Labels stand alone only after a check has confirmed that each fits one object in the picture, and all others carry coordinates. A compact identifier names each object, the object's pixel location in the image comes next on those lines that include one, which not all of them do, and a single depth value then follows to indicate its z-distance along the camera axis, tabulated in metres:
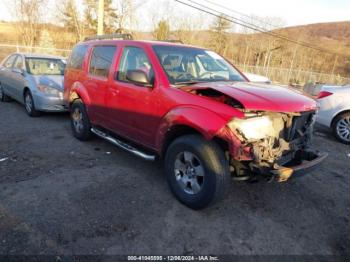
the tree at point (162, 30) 31.33
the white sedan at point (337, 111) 6.88
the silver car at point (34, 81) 7.07
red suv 3.03
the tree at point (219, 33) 39.03
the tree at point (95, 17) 31.51
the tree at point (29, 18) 24.00
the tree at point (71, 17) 28.09
